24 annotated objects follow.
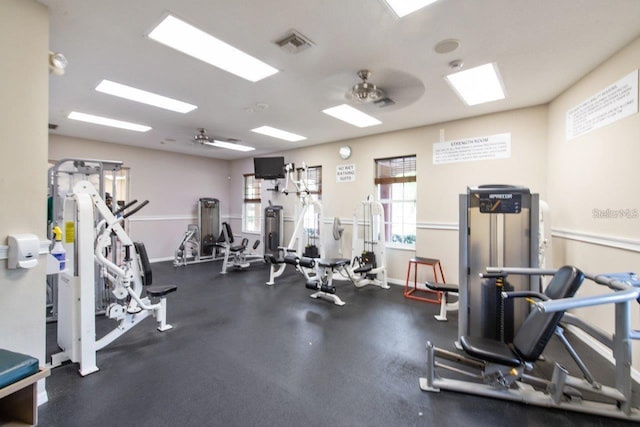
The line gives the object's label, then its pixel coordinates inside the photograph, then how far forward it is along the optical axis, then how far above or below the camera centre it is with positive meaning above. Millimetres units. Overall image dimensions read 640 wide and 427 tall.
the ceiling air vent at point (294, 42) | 2285 +1417
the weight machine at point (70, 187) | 3324 +284
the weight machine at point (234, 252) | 5920 -887
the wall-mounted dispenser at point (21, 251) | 1753 -249
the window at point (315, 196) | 6402 +294
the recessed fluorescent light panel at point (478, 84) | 2929 +1458
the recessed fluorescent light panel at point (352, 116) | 4055 +1482
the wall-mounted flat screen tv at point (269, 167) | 6305 +992
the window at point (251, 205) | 7910 +183
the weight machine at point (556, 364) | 1728 -957
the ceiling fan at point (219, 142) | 5078 +1470
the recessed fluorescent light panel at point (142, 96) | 3297 +1462
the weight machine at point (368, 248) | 4738 -663
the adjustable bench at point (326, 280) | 3976 -1014
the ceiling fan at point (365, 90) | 3012 +1319
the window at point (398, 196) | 5082 +301
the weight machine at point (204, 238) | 6586 -679
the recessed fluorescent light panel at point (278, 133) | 5116 +1499
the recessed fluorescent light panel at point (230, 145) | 5902 +1478
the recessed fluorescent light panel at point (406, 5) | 1913 +1421
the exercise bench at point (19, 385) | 1342 -837
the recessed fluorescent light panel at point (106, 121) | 4355 +1480
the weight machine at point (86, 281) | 2309 -631
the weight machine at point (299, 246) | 4851 -654
